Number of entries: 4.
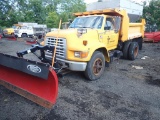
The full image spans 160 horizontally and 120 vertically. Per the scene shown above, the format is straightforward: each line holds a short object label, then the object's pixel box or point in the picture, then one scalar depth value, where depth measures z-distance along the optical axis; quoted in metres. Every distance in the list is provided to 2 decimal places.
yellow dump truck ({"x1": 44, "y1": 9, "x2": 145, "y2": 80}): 3.71
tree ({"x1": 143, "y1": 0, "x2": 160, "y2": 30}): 15.36
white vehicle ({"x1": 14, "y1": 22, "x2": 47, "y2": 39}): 16.65
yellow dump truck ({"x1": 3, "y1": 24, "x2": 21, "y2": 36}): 17.14
